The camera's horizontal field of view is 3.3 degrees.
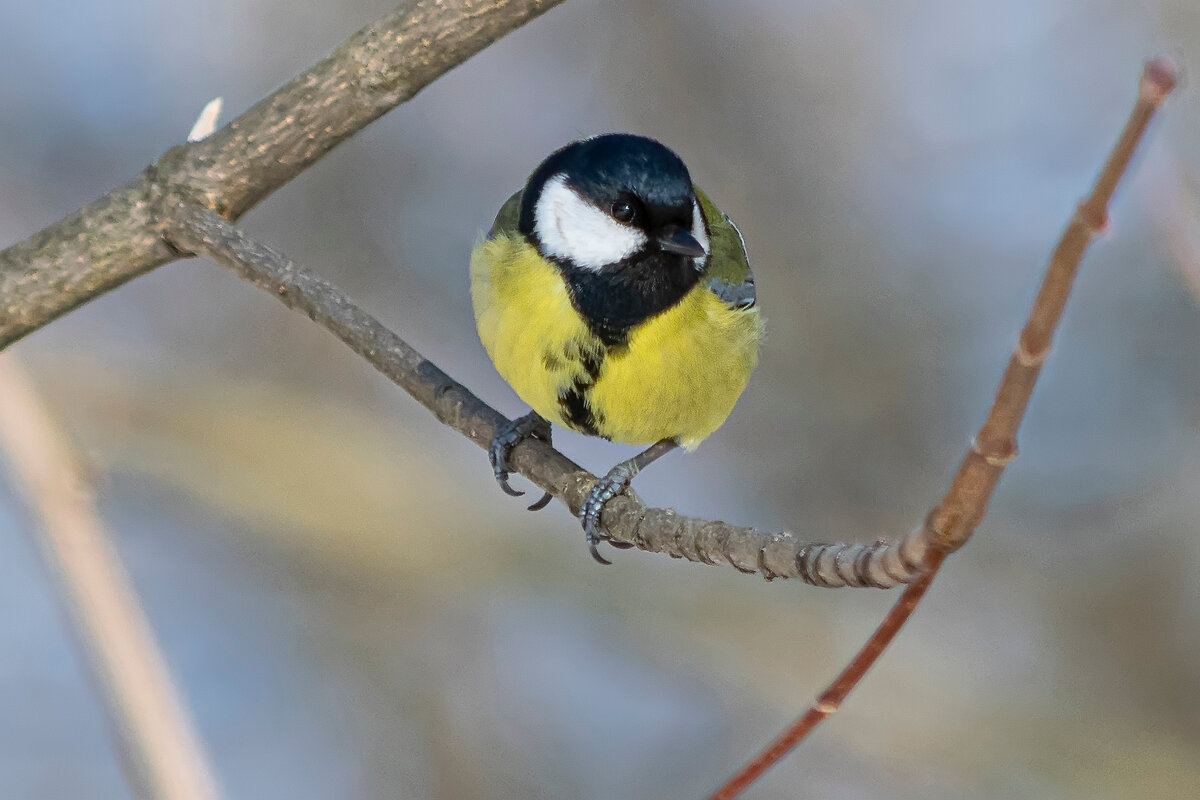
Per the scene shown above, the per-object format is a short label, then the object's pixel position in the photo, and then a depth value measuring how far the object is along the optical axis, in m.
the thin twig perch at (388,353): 3.63
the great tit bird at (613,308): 3.65
